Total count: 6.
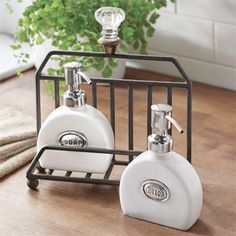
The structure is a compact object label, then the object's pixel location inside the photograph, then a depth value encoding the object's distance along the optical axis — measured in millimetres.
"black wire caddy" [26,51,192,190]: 1446
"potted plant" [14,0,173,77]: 1745
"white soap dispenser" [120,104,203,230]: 1350
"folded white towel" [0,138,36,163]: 1591
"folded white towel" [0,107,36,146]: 1626
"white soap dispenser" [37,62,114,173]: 1454
